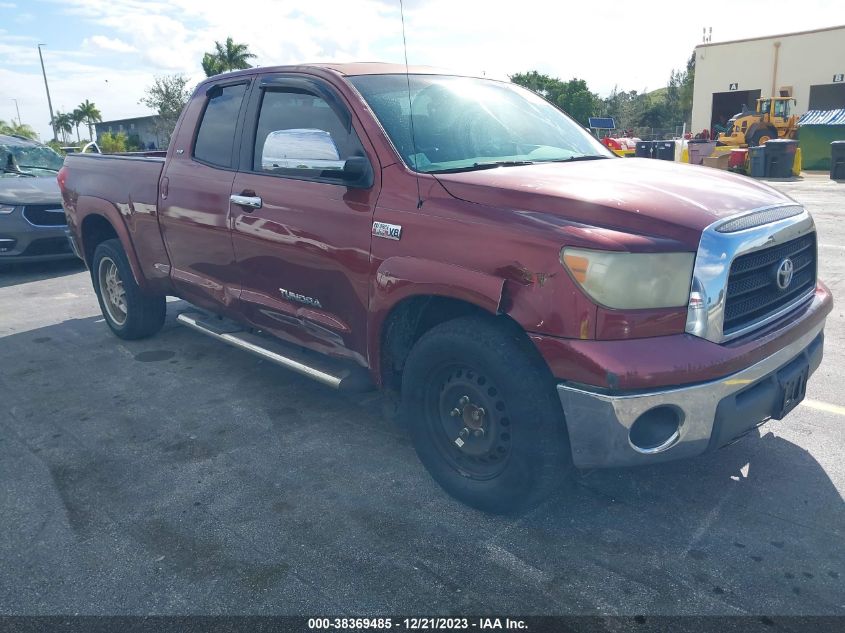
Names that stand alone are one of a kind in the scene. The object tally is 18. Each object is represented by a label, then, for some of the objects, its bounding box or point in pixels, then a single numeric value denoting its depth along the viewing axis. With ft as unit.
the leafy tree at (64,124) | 299.77
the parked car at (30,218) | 27.94
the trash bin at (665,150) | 82.88
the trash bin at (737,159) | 75.46
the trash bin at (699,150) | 86.28
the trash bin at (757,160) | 70.99
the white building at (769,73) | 130.62
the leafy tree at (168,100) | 184.65
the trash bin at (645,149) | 88.43
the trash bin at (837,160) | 65.10
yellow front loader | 88.33
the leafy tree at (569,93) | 240.73
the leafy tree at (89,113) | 289.53
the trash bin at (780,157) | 70.38
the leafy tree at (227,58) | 179.73
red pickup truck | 8.48
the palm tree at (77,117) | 291.79
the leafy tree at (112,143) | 159.12
